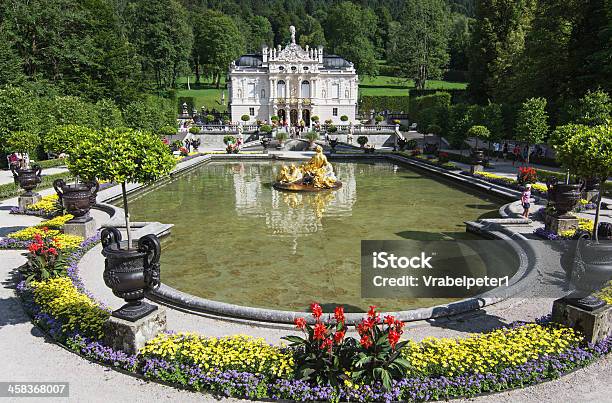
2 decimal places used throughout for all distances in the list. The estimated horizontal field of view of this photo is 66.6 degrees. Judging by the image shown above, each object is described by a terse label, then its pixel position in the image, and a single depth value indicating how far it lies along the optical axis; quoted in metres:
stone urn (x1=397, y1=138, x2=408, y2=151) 47.34
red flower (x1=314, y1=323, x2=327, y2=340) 6.94
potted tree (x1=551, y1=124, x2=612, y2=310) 8.03
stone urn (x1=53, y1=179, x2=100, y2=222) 15.17
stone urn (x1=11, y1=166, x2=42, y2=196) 19.62
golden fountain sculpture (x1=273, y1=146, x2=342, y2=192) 26.33
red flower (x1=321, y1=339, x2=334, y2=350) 6.92
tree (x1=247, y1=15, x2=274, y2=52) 125.25
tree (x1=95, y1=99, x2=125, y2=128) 40.62
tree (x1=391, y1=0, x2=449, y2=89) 84.06
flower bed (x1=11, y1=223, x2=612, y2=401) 6.85
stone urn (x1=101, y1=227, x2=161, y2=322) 7.70
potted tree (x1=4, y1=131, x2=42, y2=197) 19.75
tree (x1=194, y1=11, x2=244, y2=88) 96.19
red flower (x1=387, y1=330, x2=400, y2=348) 6.89
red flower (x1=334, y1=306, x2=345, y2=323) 7.27
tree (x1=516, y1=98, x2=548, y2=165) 30.70
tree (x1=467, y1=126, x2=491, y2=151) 33.25
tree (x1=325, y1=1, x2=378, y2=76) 104.31
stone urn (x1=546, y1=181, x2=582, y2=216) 15.17
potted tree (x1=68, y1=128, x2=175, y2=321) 7.73
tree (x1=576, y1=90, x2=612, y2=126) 25.41
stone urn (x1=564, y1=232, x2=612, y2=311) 8.02
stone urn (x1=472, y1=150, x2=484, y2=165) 29.98
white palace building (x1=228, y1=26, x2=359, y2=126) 76.31
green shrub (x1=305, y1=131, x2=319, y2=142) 54.72
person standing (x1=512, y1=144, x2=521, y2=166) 35.89
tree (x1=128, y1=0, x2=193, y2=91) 78.81
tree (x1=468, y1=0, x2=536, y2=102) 53.50
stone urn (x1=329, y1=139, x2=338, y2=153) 49.59
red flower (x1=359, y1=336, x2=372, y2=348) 6.99
